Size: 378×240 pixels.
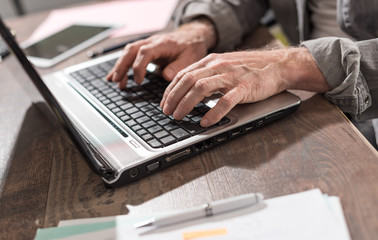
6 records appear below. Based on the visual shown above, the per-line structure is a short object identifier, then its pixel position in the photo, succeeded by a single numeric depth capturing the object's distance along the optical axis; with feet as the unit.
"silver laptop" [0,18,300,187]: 1.84
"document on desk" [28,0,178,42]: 4.19
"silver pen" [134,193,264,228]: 1.63
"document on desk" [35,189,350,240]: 1.51
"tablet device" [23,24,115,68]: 3.68
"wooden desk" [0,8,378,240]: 1.74
